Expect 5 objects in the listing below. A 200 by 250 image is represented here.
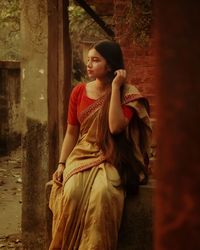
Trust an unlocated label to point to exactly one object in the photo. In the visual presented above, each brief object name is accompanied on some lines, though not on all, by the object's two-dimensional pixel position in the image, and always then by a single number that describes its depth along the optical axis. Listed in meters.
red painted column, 0.77
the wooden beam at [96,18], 6.43
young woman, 3.51
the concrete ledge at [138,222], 3.73
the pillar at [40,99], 4.79
